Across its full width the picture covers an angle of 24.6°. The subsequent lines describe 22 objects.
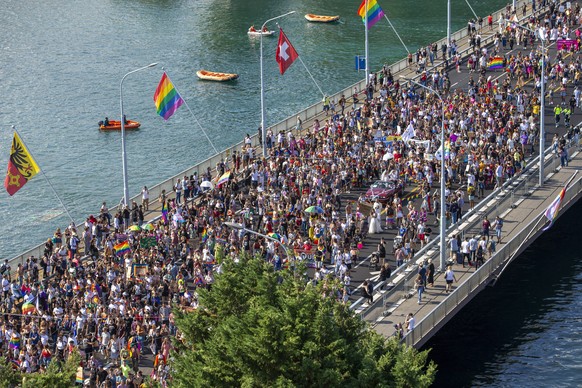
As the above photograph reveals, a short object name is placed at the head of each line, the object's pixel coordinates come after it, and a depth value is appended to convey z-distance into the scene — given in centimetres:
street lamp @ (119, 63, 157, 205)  8462
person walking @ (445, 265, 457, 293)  7225
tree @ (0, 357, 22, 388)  5041
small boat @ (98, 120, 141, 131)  11981
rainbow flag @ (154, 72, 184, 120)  8738
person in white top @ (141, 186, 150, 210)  8556
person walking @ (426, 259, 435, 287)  7212
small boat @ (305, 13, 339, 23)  15925
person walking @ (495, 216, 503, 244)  7831
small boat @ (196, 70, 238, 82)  13525
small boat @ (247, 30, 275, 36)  15250
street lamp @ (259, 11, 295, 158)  9356
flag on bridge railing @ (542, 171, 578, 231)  7462
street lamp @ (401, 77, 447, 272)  7456
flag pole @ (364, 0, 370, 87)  10614
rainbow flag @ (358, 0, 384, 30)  10632
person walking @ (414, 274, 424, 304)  7081
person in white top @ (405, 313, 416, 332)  6688
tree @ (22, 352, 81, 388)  4972
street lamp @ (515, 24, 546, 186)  8544
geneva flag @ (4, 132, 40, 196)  7850
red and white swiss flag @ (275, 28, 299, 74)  9569
